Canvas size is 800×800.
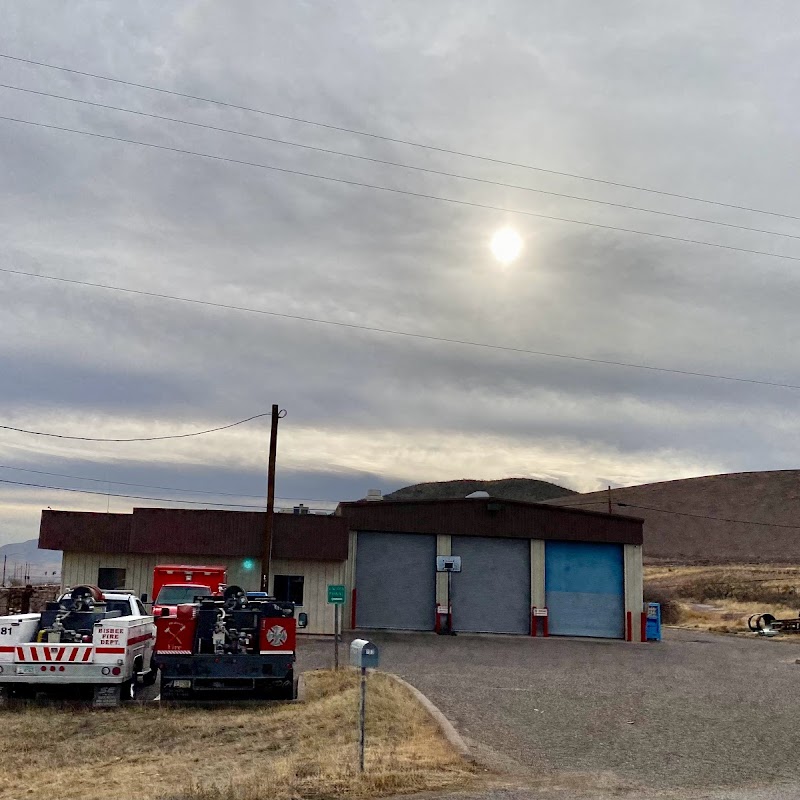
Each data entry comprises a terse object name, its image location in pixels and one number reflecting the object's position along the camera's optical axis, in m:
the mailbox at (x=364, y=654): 10.59
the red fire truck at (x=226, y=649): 15.43
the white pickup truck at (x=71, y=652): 14.98
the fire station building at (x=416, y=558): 34.31
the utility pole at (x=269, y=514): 32.34
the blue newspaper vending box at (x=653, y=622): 35.53
